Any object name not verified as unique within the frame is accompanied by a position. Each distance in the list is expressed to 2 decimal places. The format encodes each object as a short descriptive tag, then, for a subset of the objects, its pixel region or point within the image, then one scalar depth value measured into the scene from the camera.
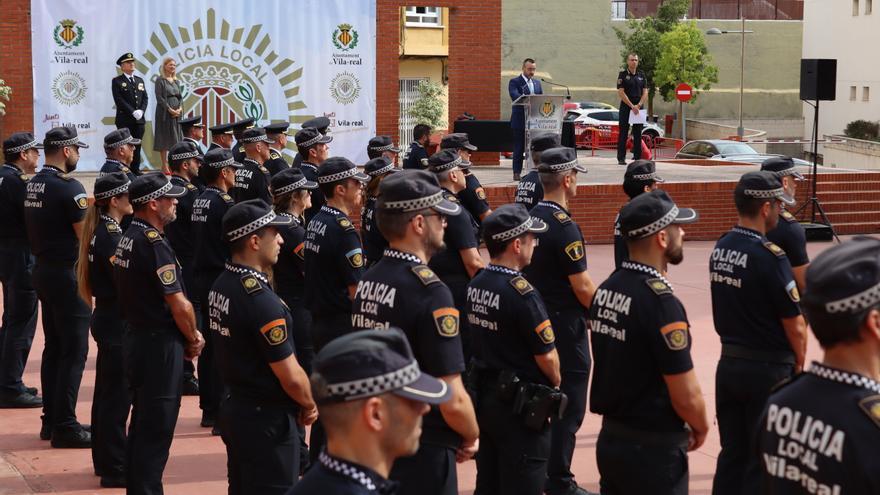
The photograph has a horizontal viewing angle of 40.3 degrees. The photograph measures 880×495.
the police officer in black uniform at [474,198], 10.98
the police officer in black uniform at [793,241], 7.69
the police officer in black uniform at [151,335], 7.05
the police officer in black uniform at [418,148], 13.98
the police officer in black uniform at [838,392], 3.52
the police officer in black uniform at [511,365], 6.02
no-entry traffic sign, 45.44
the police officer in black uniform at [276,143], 12.26
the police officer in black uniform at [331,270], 7.58
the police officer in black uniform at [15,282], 10.08
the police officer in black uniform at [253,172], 11.70
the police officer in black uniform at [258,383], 5.80
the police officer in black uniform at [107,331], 7.91
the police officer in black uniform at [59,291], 8.99
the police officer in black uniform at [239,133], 12.73
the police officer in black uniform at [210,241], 9.34
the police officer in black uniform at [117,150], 11.35
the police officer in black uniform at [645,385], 5.31
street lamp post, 50.20
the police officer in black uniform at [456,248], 8.56
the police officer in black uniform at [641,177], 8.95
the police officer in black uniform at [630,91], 21.31
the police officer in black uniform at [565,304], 7.61
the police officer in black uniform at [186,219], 10.27
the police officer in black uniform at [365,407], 3.33
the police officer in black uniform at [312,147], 11.39
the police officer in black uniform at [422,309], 5.20
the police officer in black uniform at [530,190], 9.92
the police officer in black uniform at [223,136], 12.55
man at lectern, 20.33
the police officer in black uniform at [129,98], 17.97
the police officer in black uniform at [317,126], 12.22
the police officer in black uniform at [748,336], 6.66
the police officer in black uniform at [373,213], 9.46
